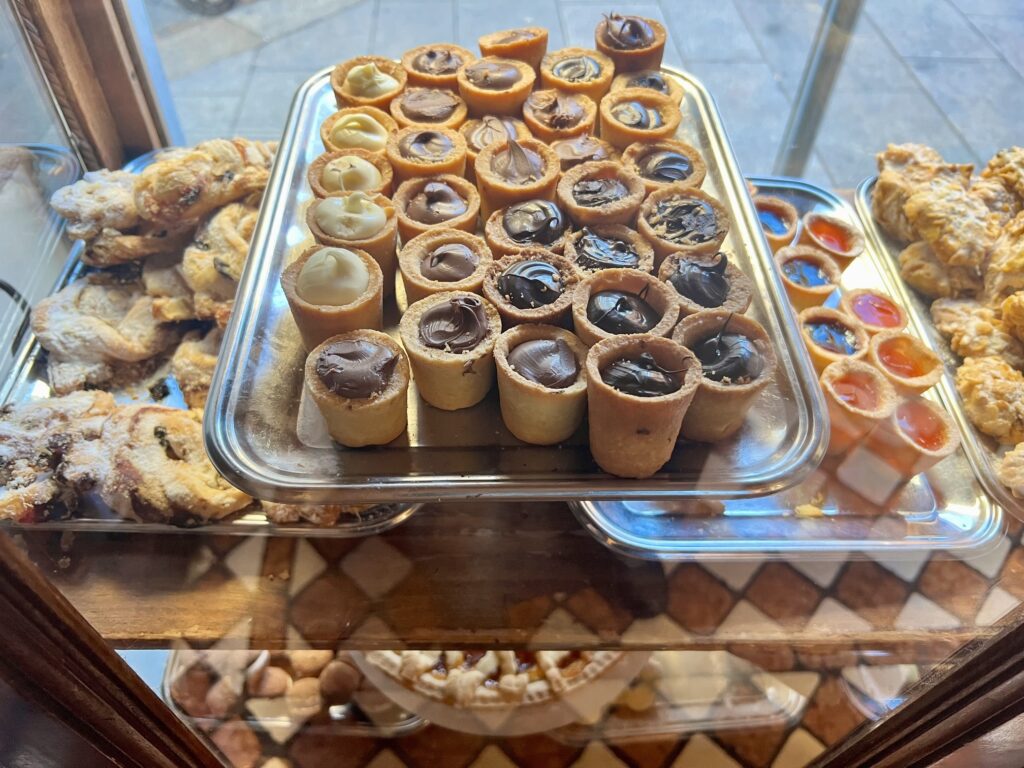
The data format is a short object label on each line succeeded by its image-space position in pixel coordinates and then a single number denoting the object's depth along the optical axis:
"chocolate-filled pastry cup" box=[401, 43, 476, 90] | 0.49
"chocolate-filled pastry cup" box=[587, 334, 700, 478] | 0.31
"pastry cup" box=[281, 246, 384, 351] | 0.36
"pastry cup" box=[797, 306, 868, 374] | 0.45
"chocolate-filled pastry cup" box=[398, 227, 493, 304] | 0.38
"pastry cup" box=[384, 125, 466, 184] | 0.43
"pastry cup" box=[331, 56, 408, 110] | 0.48
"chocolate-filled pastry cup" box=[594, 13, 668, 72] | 0.52
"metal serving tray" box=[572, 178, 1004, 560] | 0.38
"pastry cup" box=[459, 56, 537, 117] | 0.47
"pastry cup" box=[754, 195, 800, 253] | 0.52
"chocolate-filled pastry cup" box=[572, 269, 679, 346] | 0.35
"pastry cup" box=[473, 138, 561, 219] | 0.42
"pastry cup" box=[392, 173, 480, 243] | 0.41
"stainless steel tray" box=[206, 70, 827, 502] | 0.33
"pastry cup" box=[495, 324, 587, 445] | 0.33
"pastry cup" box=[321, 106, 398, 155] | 0.46
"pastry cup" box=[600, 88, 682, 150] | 0.46
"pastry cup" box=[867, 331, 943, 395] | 0.43
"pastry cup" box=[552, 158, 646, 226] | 0.41
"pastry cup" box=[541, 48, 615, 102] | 0.49
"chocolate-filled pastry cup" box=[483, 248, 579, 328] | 0.36
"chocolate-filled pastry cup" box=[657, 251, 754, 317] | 0.36
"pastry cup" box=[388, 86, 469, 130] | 0.47
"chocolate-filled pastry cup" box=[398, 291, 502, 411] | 0.34
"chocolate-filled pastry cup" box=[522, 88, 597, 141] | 0.46
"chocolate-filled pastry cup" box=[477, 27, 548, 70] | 0.50
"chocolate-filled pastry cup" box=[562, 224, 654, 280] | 0.38
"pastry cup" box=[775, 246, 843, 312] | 0.48
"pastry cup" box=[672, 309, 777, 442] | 0.33
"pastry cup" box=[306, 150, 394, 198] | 0.42
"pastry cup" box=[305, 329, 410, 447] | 0.33
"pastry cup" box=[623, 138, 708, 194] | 0.43
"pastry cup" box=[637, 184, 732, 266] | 0.39
